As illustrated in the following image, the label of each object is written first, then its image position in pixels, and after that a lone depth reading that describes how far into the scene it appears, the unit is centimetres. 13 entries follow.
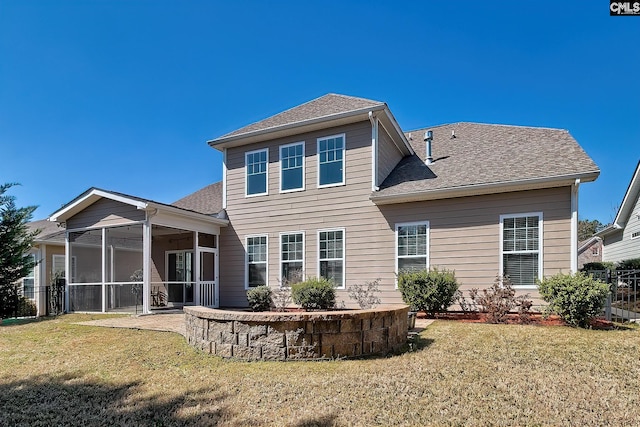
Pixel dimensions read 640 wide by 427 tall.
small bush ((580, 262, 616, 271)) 1210
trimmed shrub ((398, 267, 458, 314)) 888
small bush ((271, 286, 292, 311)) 1127
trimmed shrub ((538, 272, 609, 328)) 710
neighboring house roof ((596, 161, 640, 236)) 1417
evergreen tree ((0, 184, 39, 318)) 1264
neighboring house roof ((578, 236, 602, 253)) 3336
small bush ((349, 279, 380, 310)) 1036
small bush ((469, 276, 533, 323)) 814
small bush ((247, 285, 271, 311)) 1101
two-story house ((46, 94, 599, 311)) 919
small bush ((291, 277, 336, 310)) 987
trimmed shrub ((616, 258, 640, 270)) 1381
